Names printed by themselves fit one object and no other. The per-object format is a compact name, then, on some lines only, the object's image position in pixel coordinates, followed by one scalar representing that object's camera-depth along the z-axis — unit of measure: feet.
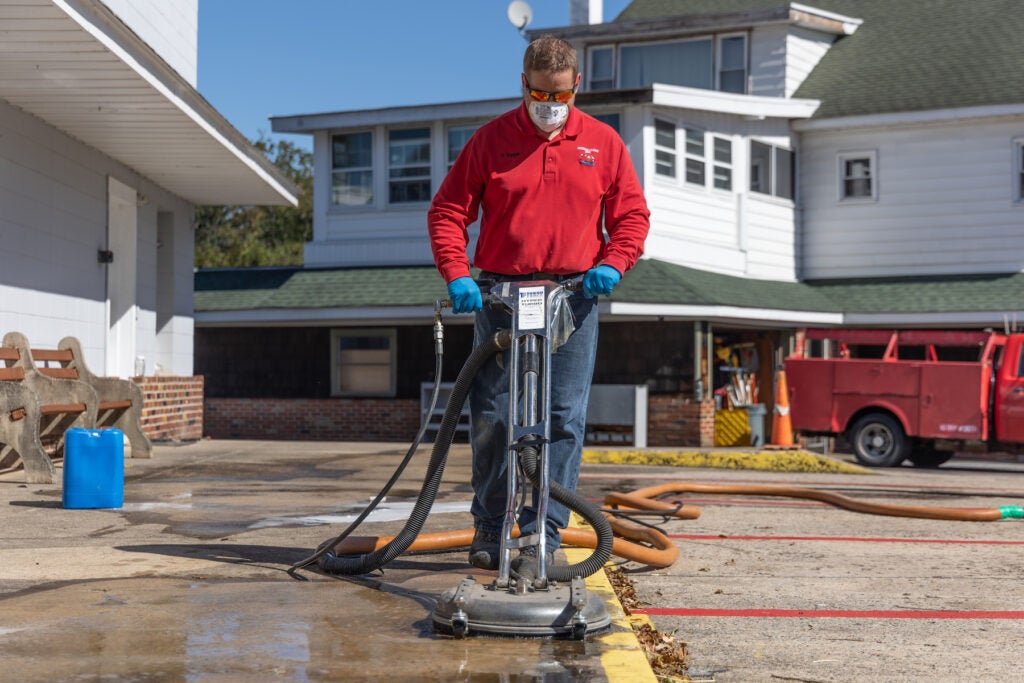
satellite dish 85.97
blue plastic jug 25.84
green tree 163.02
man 16.72
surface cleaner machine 13.98
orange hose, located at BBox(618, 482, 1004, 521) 30.04
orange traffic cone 63.62
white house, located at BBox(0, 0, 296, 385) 37.01
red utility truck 58.39
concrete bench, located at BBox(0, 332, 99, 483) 31.83
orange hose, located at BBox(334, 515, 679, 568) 18.65
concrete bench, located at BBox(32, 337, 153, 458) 40.73
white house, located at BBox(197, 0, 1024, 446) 74.79
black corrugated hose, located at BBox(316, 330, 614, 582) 15.43
